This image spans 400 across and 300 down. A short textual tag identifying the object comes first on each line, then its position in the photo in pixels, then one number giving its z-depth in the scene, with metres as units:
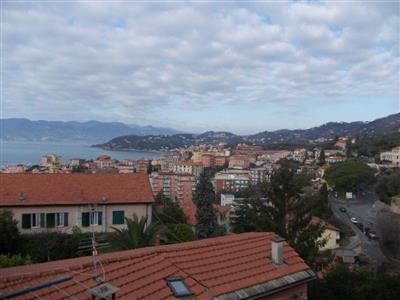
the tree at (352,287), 12.74
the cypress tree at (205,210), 28.36
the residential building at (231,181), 116.19
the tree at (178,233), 19.33
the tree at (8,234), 18.33
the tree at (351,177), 73.69
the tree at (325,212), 46.12
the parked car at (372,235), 45.12
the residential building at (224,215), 47.72
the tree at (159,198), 39.67
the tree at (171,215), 26.79
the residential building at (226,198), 78.91
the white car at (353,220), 54.34
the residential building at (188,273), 8.00
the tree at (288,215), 17.97
